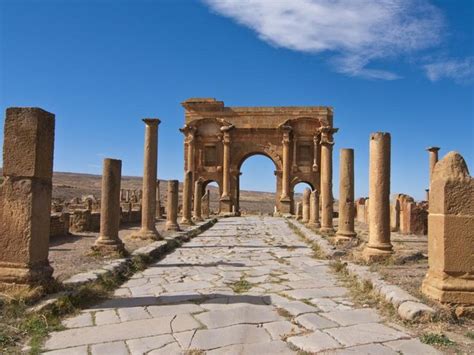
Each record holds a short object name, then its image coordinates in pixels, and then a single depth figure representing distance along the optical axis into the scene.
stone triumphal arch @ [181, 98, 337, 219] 32.28
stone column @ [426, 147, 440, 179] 22.21
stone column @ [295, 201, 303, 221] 27.91
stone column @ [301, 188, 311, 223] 22.42
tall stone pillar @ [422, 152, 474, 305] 4.91
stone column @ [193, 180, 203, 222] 22.65
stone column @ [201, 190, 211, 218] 28.09
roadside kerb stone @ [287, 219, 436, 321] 4.47
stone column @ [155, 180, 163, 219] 27.19
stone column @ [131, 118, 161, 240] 11.83
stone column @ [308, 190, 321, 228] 19.14
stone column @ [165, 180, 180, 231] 15.21
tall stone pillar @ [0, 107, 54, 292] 5.21
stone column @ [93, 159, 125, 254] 8.97
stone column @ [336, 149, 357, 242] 11.73
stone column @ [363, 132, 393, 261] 8.46
